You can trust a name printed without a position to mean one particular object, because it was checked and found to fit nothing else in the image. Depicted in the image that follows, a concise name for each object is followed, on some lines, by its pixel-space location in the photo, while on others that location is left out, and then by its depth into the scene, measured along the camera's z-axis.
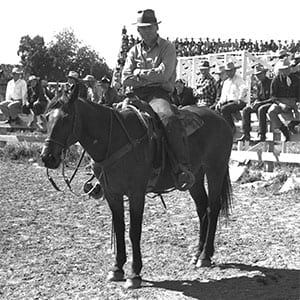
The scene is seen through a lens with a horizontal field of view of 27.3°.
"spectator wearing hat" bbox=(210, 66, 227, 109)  13.07
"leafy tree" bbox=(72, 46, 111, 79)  76.88
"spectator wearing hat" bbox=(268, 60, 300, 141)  11.18
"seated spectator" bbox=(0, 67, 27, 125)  16.64
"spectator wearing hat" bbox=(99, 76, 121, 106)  13.27
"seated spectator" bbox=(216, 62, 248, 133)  12.22
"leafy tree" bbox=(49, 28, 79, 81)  71.12
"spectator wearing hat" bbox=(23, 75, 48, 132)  15.71
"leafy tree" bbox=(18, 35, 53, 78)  70.06
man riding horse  5.68
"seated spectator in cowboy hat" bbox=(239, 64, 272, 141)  11.74
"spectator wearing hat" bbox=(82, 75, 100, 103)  14.82
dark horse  4.97
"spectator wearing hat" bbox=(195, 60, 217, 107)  13.28
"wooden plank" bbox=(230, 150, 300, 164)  11.31
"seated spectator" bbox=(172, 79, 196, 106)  12.58
